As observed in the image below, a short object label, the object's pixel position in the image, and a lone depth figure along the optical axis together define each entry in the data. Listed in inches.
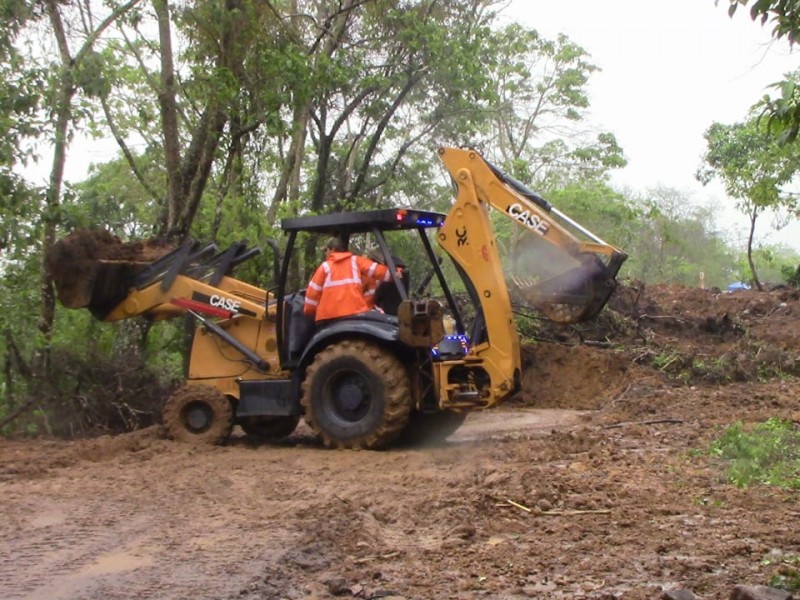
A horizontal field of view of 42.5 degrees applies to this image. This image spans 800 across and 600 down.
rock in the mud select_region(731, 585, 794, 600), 170.1
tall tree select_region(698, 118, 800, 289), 946.1
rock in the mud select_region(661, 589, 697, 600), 181.9
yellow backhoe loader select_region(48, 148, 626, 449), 393.7
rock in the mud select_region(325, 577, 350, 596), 200.7
